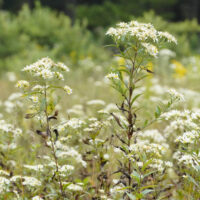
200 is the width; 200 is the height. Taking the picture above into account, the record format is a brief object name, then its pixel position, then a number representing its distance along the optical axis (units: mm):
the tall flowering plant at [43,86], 4133
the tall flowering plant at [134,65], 4203
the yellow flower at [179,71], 17031
